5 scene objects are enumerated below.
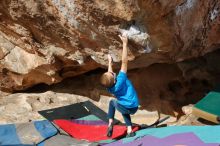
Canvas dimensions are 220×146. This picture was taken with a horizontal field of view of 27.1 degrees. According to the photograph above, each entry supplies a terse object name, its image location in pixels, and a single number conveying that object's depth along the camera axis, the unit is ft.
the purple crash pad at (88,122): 17.42
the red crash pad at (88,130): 16.07
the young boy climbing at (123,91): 14.84
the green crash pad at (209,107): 16.52
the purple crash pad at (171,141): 13.58
